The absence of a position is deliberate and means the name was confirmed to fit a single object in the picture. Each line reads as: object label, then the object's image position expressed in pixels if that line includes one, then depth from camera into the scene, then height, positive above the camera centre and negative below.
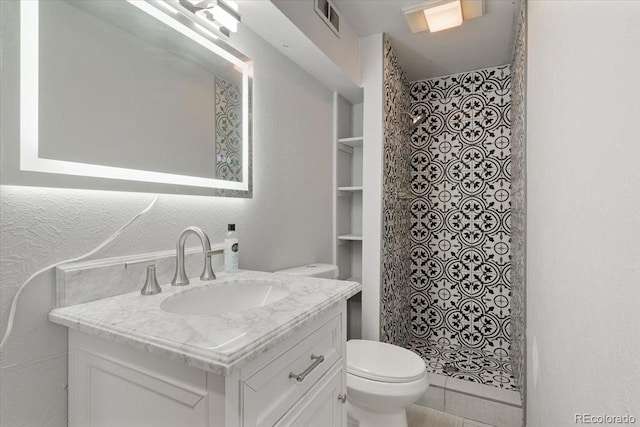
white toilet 1.43 -0.78
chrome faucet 1.06 -0.13
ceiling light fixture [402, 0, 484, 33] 1.72 +1.12
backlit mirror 0.82 +0.37
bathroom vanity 0.62 -0.34
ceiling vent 1.66 +1.09
